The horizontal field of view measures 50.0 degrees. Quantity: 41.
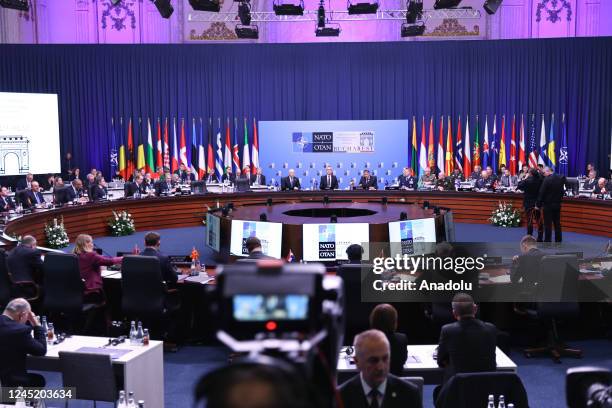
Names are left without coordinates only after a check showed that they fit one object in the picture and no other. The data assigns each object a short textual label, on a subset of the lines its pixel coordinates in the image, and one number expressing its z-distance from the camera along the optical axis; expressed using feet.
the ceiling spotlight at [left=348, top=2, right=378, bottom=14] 49.01
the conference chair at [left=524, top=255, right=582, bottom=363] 21.33
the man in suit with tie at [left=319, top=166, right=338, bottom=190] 52.26
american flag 59.62
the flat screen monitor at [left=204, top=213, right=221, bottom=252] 34.86
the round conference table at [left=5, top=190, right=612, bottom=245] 43.88
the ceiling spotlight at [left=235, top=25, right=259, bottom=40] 53.83
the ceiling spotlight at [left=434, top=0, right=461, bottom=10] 43.32
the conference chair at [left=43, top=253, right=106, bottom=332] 22.38
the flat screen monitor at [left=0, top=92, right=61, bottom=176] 54.54
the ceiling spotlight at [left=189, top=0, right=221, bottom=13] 45.00
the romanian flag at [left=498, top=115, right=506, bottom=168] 62.08
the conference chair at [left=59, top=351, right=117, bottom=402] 14.26
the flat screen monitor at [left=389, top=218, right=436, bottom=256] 31.32
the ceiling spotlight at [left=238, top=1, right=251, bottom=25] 49.75
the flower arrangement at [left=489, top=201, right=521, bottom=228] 47.70
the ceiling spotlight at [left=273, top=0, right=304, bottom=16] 50.06
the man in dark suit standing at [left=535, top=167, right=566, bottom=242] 39.09
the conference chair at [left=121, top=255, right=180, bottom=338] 21.90
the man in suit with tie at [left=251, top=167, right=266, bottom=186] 54.80
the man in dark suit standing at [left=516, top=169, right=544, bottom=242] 41.23
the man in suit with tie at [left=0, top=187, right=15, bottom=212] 39.64
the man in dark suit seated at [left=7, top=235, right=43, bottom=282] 23.99
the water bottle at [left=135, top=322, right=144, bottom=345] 17.10
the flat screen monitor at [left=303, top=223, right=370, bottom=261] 30.17
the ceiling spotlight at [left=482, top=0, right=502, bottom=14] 43.52
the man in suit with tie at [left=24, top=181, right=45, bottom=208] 42.63
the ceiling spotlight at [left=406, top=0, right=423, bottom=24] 46.85
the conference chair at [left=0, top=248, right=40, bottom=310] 23.38
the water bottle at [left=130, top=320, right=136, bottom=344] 17.15
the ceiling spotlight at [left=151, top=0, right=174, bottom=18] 45.47
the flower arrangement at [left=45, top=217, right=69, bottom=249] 39.68
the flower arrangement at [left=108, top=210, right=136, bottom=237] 45.80
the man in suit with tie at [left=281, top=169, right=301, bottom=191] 51.62
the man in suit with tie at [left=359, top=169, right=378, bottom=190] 51.88
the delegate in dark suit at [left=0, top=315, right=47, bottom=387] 15.02
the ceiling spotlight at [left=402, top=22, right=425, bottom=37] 52.34
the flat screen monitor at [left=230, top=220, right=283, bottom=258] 30.94
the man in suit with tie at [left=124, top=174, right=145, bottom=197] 48.91
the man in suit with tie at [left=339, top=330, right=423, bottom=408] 8.54
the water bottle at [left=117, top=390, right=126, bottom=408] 12.79
